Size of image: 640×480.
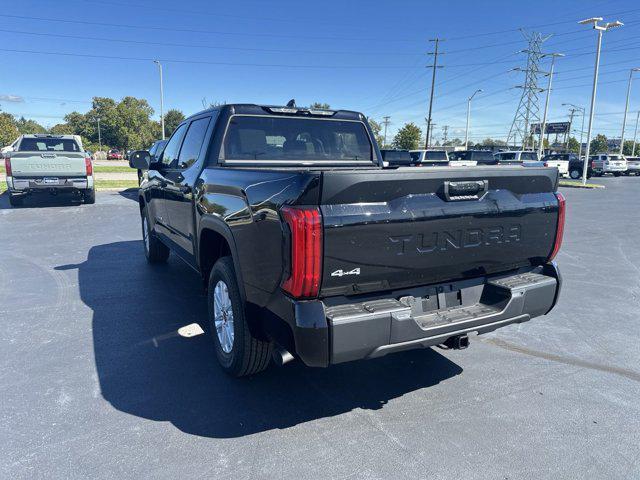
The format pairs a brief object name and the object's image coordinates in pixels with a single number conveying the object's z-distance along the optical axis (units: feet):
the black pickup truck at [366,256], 7.93
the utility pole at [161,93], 139.54
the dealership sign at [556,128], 276.82
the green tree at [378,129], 320.09
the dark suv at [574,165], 110.83
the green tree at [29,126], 355.68
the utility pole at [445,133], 418.06
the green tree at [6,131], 215.51
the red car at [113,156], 237.45
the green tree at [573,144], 334.63
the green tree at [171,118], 318.45
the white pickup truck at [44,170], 39.40
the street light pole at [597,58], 74.28
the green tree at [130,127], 261.03
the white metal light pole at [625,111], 148.01
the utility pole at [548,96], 120.03
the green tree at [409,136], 187.83
